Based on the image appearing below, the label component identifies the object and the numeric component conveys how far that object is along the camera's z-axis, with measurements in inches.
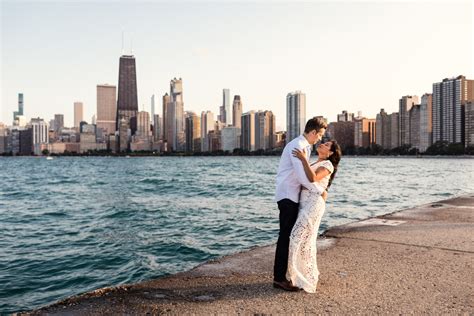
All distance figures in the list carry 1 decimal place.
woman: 186.9
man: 189.5
